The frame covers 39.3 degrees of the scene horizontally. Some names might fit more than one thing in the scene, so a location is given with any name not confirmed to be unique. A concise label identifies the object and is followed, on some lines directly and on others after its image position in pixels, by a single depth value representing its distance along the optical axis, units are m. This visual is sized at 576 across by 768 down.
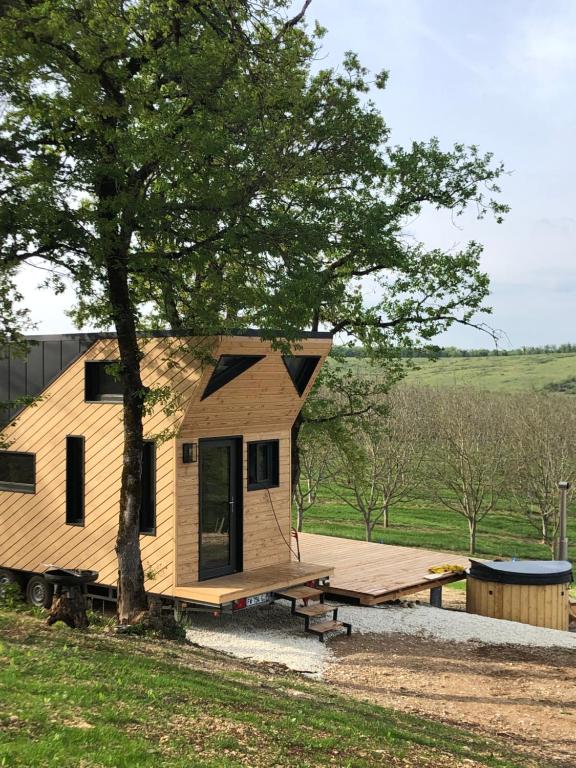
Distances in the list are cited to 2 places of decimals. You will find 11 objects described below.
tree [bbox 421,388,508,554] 29.69
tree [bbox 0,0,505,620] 8.79
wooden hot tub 13.70
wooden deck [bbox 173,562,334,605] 11.04
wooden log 9.78
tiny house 11.47
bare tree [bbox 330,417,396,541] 26.92
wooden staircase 11.60
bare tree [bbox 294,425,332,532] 26.09
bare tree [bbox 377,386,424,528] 29.03
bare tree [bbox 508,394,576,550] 29.12
